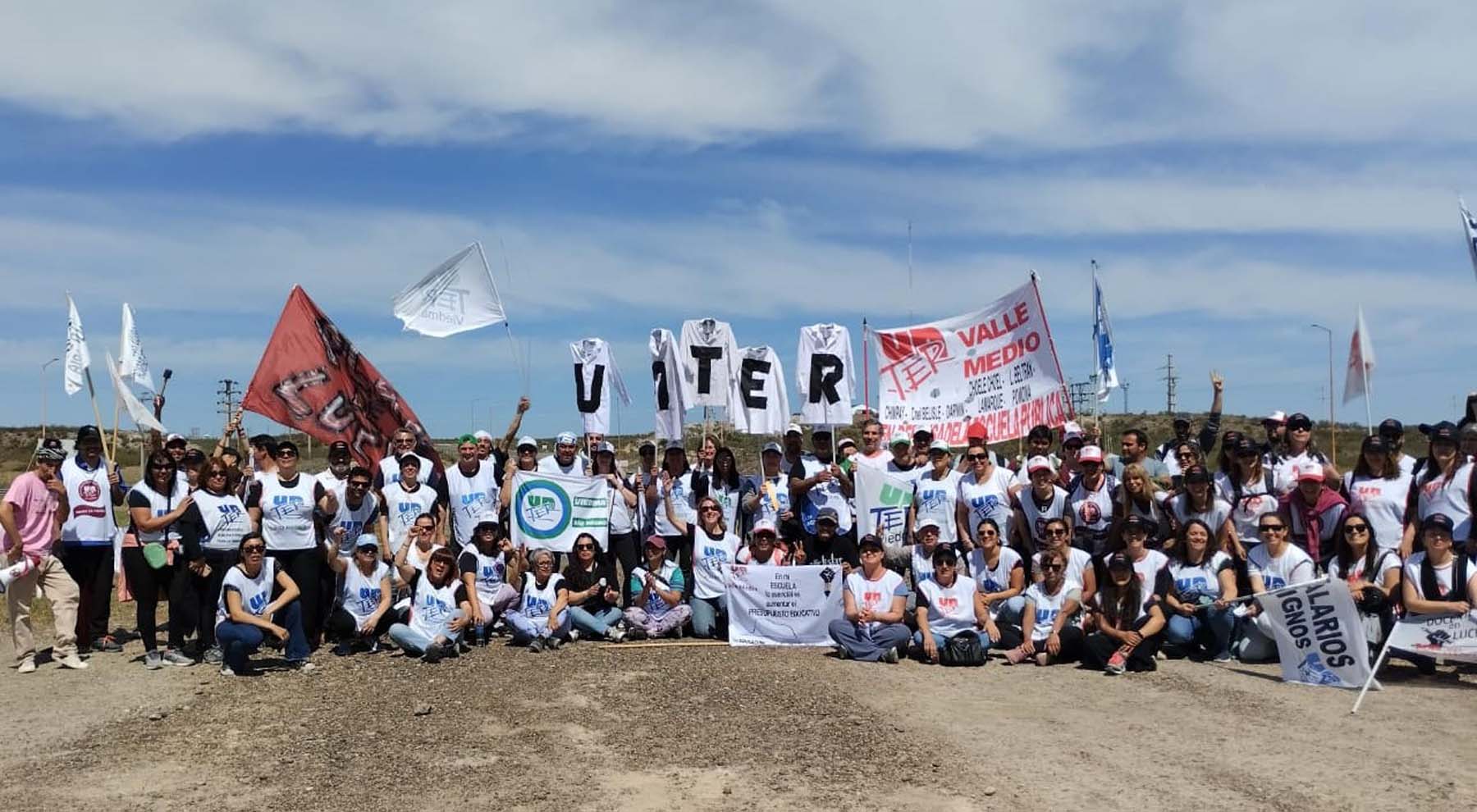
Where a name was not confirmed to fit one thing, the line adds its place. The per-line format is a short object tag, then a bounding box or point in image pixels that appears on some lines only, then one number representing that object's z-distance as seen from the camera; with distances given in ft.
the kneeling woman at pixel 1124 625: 33.04
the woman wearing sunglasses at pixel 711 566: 38.78
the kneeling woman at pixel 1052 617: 34.04
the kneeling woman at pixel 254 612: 33.24
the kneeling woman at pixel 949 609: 34.99
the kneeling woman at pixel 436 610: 35.50
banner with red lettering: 43.42
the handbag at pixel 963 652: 33.83
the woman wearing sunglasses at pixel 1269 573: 33.45
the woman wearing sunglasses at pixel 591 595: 38.06
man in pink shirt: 33.91
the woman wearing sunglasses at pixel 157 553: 34.65
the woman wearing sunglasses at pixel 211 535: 34.86
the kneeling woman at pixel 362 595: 36.58
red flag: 42.22
